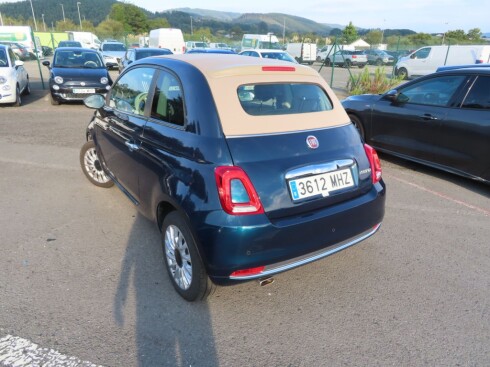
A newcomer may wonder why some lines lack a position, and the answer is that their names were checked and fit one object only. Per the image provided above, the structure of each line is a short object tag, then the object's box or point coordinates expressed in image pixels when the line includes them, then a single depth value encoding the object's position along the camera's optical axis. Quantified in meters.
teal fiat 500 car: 2.25
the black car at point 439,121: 4.69
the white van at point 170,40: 24.28
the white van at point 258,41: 31.28
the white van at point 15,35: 35.81
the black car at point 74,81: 10.19
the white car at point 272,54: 15.86
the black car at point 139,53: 14.46
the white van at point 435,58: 19.98
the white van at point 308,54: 28.29
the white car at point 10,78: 9.65
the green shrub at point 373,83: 12.07
